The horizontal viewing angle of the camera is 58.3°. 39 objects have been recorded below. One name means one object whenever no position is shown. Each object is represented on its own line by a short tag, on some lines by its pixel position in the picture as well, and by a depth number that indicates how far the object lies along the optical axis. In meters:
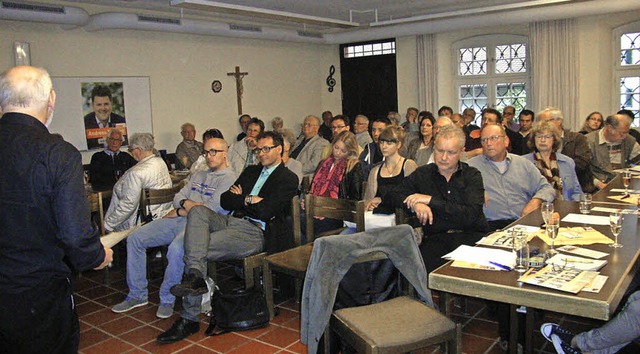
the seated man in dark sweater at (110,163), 7.19
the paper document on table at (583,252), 2.69
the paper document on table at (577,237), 2.92
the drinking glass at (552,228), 2.82
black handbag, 3.95
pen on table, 2.54
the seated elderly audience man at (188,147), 8.95
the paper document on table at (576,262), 2.52
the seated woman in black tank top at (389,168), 4.61
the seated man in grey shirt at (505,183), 4.18
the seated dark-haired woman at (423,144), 6.16
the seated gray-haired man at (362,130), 7.53
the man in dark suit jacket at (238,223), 3.95
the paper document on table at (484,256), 2.62
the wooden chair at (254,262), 4.14
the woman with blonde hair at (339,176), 4.83
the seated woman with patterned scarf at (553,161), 4.56
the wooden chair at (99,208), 5.17
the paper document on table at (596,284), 2.25
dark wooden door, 12.21
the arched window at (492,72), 10.81
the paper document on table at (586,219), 3.34
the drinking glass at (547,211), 2.89
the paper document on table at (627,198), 3.90
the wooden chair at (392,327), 2.54
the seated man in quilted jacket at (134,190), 5.03
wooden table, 2.17
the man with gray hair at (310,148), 6.66
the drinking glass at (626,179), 4.30
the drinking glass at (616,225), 2.80
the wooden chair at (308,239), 3.86
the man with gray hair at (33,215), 2.12
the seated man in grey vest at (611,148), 6.00
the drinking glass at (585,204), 3.62
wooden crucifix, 10.65
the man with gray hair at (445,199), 3.60
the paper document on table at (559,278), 2.28
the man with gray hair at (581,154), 5.58
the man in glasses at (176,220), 4.55
